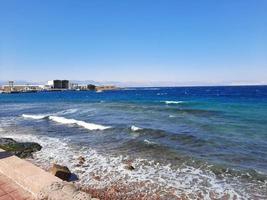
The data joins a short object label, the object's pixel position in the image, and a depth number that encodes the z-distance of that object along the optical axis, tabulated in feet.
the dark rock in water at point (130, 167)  29.62
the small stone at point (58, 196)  15.00
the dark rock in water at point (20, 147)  35.59
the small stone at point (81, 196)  14.96
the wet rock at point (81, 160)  31.90
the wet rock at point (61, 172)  25.52
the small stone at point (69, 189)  15.50
